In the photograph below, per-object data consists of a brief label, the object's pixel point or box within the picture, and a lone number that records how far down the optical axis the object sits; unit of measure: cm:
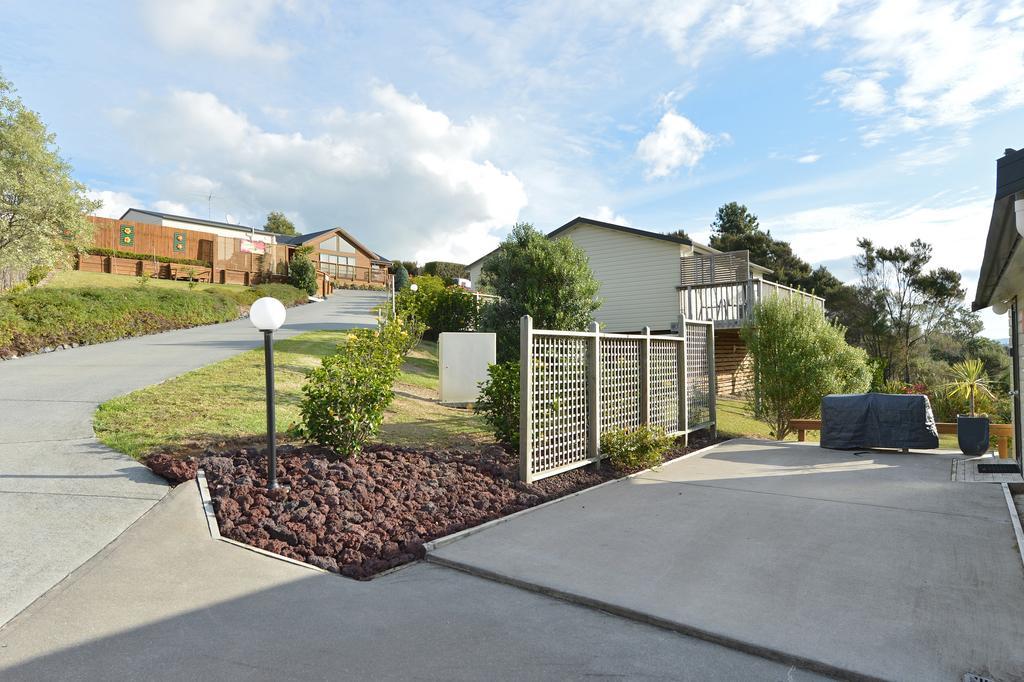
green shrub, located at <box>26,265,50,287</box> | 1891
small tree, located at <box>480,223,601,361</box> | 1259
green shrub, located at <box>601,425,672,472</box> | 705
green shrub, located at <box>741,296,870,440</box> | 1131
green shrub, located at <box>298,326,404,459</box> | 576
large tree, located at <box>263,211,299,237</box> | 5902
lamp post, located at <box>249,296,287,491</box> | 498
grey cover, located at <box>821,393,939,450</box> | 852
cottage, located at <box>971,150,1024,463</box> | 345
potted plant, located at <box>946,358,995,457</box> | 805
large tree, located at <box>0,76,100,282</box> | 1836
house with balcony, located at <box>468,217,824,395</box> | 1708
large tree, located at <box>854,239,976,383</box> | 3088
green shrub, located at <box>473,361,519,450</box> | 688
